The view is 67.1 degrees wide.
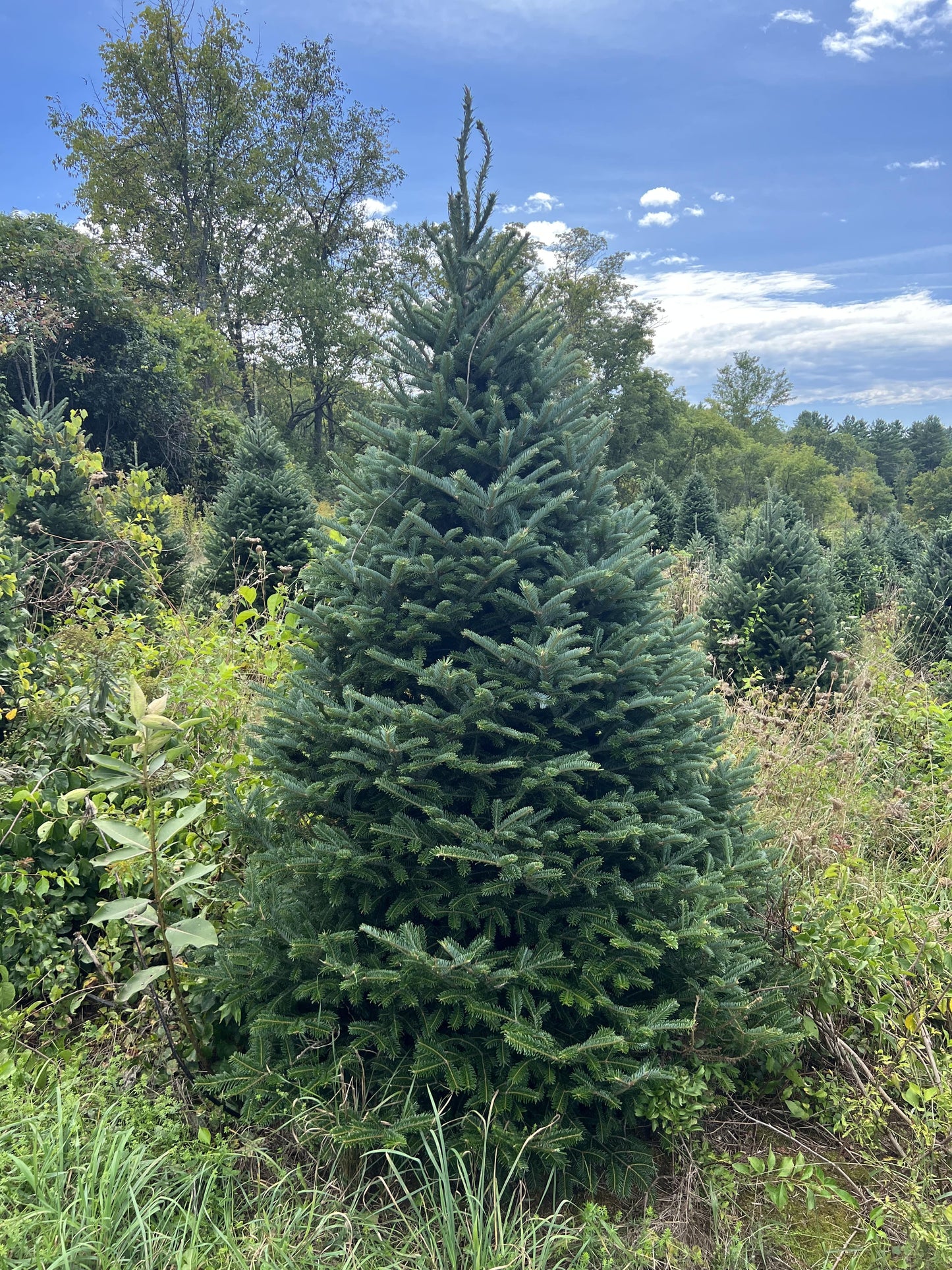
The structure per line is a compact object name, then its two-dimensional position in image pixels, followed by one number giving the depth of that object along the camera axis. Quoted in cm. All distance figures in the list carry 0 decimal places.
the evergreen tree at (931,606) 757
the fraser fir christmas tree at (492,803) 212
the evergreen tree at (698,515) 1642
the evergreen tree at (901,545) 1346
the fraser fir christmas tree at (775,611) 647
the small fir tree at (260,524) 815
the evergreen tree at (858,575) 1043
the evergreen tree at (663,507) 1590
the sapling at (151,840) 222
